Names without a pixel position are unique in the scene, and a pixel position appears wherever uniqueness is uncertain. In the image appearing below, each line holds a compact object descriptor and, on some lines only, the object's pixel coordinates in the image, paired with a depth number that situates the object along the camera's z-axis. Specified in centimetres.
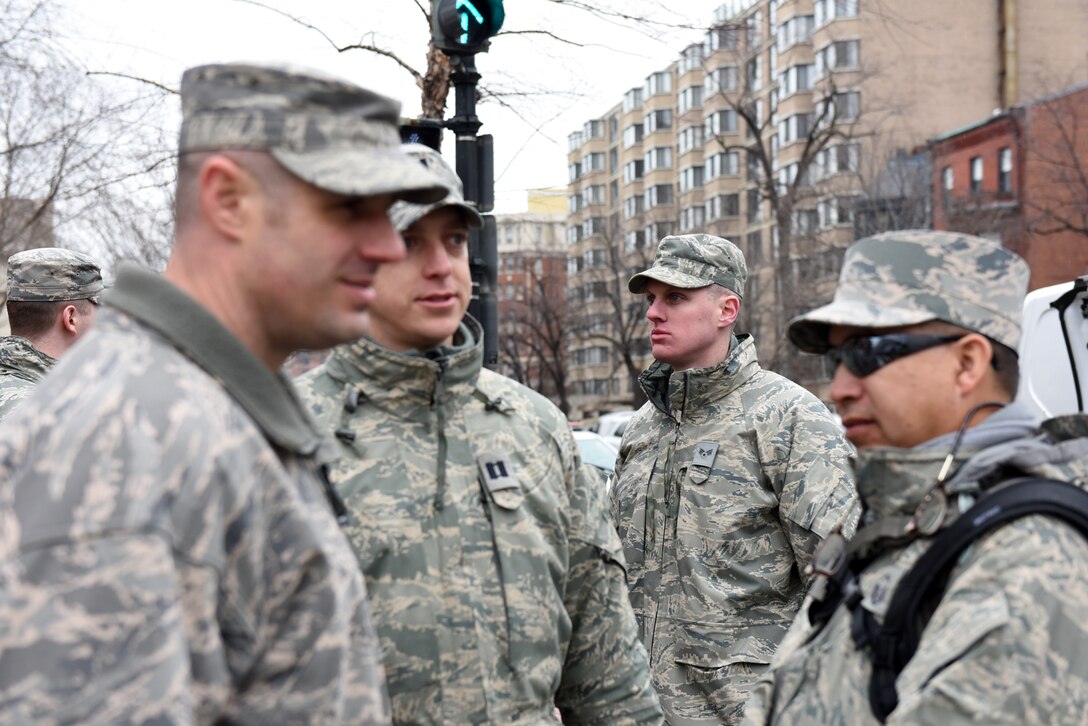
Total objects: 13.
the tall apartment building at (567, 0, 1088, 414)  4178
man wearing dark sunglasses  276
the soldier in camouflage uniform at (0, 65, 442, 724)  159
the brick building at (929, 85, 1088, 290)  4131
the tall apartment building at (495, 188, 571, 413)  5400
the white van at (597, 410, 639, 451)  3231
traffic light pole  770
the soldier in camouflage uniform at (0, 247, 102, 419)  653
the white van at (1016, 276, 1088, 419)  541
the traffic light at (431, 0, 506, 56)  722
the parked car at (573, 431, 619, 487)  1723
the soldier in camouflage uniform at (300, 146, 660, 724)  322
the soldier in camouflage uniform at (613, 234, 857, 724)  543
